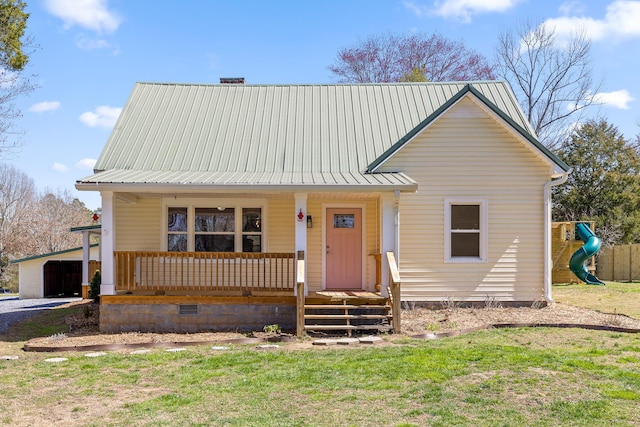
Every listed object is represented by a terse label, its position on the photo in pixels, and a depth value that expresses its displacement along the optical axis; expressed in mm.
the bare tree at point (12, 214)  39812
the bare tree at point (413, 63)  32406
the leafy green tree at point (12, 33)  18688
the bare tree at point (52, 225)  41125
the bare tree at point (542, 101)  31438
